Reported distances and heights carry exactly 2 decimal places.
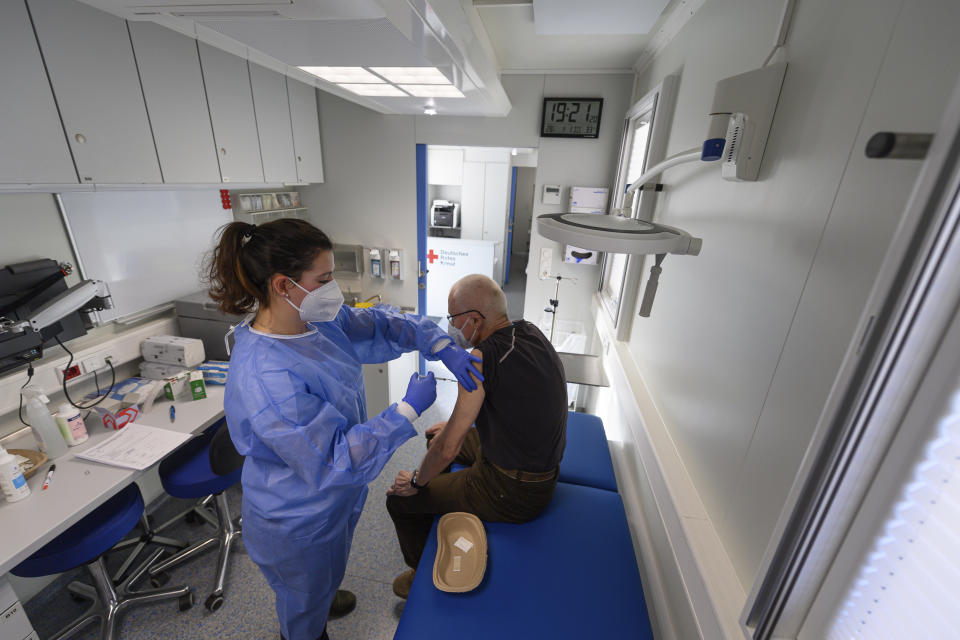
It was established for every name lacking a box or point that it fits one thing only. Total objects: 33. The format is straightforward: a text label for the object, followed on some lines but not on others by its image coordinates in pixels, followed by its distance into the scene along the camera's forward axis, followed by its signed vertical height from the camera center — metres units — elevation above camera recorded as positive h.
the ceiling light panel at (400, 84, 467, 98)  1.97 +0.47
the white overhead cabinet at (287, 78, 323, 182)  2.81 +0.34
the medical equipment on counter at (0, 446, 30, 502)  1.33 -1.05
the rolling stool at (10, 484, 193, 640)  1.38 -1.36
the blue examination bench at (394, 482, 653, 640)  1.11 -1.20
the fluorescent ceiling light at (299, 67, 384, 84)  1.71 +0.46
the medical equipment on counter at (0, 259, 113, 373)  1.53 -0.57
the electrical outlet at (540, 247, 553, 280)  3.19 -0.57
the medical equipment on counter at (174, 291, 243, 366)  2.34 -0.87
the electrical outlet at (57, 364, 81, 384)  1.79 -0.94
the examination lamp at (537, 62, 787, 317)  0.92 +0.11
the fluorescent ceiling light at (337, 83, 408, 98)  2.01 +0.47
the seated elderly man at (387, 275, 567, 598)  1.44 -0.89
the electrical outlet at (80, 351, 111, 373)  1.90 -0.93
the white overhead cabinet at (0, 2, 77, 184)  1.30 +0.17
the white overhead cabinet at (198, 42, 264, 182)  2.08 +0.32
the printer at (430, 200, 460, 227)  6.04 -0.44
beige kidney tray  1.21 -1.18
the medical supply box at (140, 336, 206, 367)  2.13 -0.95
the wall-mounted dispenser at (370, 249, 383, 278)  3.43 -0.72
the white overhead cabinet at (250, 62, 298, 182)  2.42 +0.33
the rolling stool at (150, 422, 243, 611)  1.66 -1.33
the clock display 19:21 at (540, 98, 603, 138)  2.84 +0.51
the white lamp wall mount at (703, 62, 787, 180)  0.91 +0.19
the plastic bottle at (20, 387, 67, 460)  1.53 -1.01
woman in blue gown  1.17 -0.72
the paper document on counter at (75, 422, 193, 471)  1.55 -1.12
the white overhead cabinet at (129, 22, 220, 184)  1.74 +0.32
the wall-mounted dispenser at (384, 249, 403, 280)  3.41 -0.69
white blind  0.49 -0.47
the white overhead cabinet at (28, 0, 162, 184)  1.42 +0.29
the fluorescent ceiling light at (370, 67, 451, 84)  1.64 +0.46
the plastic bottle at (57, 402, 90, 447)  1.62 -1.05
